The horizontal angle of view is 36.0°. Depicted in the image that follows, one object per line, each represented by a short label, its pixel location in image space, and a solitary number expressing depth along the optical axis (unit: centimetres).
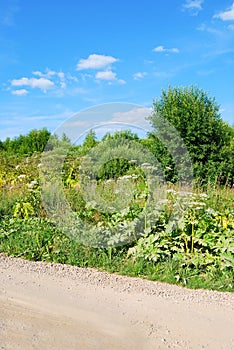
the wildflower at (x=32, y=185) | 571
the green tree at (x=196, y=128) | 1059
